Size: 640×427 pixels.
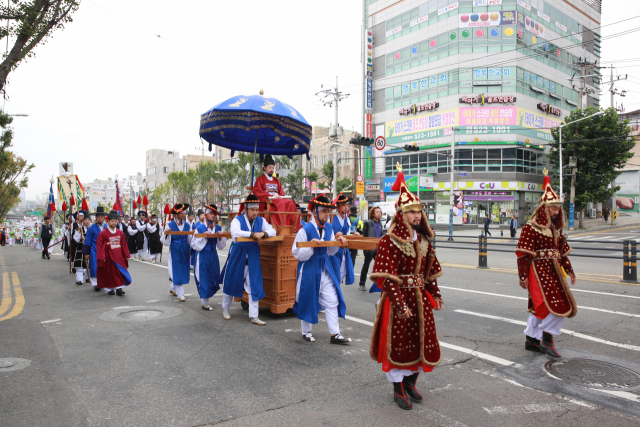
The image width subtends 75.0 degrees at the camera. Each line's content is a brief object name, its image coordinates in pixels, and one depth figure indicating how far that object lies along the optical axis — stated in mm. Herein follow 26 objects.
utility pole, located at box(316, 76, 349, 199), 33238
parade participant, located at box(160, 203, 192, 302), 8555
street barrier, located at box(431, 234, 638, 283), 9945
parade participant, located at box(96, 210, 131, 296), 9109
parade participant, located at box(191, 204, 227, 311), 7609
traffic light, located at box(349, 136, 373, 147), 23670
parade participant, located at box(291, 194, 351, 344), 5551
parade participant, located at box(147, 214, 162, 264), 16328
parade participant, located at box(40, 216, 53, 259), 20227
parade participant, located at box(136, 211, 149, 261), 16500
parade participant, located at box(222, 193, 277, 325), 6484
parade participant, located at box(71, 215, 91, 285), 10984
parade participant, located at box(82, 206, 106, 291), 10125
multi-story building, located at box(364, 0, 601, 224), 36812
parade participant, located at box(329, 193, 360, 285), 8084
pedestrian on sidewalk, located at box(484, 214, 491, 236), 27562
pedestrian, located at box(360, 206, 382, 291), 9734
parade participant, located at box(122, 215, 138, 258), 17281
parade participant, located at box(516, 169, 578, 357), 5012
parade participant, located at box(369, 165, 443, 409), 3715
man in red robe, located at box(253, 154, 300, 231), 7176
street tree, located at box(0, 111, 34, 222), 16636
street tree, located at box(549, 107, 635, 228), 31828
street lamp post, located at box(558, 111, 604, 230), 31684
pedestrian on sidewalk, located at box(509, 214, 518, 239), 27031
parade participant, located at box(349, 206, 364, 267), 10733
